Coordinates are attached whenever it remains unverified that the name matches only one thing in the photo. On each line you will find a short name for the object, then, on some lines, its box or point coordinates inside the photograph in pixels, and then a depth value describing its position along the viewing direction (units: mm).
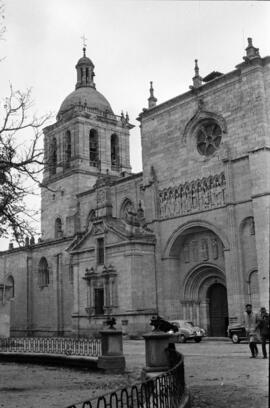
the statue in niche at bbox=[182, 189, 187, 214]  34312
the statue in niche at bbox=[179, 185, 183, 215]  34531
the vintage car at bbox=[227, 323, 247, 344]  27344
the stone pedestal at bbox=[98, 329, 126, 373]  16844
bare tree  16609
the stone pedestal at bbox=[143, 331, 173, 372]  13094
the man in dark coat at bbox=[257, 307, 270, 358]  18039
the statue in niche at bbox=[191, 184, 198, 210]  33656
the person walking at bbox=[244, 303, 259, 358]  18281
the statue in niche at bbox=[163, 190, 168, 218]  35625
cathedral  30562
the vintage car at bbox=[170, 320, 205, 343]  29641
